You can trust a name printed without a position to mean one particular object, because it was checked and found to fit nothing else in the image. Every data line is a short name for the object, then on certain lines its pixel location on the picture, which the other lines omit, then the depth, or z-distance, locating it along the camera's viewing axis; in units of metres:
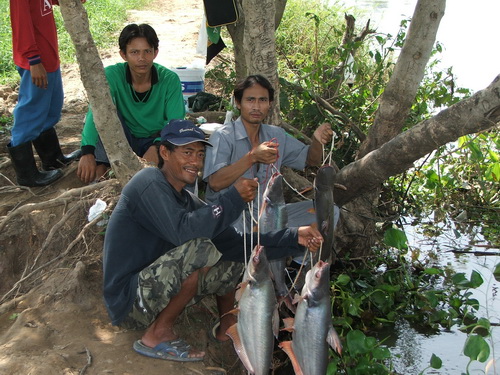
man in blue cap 3.21
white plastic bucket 6.77
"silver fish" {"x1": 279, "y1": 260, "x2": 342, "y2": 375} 2.90
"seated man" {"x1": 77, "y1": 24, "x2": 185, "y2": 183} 4.63
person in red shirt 4.63
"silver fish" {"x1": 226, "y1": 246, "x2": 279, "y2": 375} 2.94
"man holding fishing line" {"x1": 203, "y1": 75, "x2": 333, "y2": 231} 4.14
